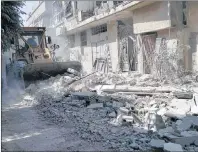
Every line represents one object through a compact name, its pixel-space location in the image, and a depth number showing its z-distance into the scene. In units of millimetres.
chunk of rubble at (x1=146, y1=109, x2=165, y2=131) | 6881
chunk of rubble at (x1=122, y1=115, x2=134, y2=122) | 7571
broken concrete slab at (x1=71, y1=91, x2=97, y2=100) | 10609
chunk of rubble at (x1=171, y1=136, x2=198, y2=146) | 5803
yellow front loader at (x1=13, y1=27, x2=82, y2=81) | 14461
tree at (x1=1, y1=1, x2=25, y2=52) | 8914
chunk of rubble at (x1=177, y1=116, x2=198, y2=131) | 6578
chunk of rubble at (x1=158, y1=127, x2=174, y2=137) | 6202
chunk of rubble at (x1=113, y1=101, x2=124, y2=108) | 9366
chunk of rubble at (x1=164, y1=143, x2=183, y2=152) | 5270
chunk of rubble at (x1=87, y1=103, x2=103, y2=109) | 9398
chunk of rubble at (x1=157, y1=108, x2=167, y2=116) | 8183
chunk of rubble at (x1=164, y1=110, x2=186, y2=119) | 7674
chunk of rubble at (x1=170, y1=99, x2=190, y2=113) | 8259
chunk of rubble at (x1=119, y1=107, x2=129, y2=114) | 8078
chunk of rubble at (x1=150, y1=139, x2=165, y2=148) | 5539
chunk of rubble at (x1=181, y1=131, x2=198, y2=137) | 6009
